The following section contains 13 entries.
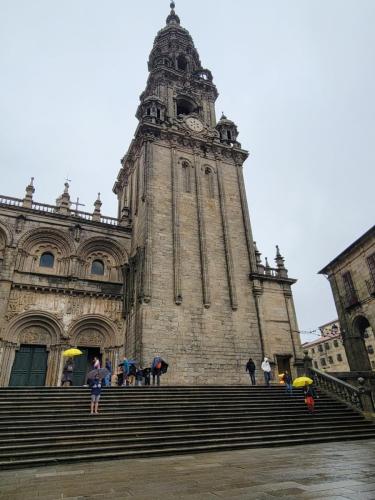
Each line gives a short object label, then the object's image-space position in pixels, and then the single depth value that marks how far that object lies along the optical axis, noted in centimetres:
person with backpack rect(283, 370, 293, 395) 1546
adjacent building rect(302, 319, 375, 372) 5564
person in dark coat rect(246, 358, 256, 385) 1747
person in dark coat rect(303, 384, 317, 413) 1317
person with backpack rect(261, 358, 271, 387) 1731
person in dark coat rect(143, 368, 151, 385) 1661
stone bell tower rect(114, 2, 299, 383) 1962
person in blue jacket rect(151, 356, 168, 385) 1551
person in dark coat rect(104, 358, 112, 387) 1482
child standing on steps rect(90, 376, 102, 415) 1090
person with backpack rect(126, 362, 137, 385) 1591
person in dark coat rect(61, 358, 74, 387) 1661
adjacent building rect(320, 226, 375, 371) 2370
